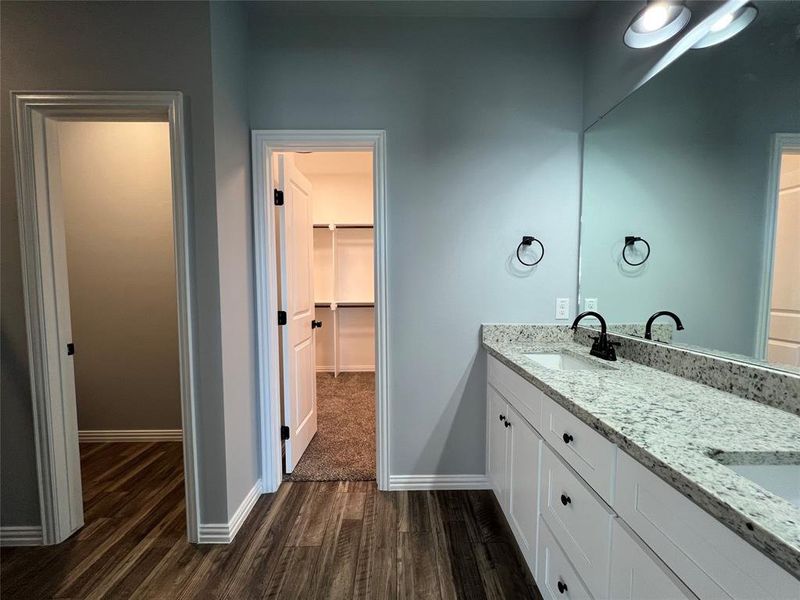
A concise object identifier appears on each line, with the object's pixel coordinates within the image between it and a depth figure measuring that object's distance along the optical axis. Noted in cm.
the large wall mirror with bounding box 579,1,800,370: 95
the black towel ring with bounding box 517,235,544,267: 181
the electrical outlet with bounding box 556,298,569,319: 188
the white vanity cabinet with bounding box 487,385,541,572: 123
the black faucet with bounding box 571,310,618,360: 148
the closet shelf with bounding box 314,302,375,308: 402
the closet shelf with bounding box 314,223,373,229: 390
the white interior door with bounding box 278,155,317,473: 196
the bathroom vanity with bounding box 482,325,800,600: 51
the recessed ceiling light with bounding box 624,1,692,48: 124
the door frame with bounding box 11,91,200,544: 140
